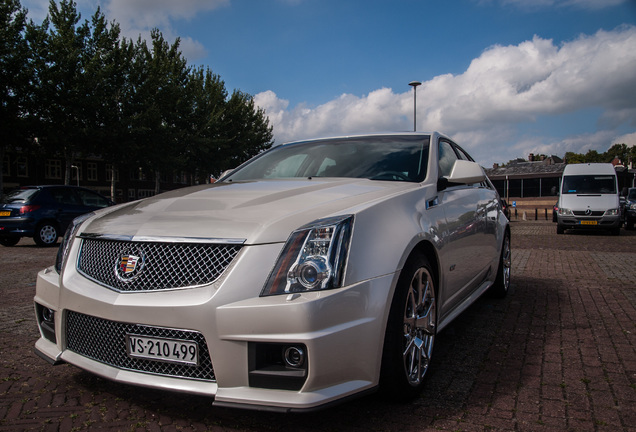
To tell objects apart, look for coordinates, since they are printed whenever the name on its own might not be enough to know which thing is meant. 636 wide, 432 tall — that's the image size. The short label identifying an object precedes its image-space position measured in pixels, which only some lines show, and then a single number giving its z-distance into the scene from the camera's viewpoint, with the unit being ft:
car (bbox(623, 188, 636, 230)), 60.64
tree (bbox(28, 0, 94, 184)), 84.99
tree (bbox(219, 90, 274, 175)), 138.62
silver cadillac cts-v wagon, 6.88
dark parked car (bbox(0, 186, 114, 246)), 39.65
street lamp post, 85.66
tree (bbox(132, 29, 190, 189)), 102.42
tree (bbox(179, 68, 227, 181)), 120.37
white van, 51.31
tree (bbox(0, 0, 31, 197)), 79.82
